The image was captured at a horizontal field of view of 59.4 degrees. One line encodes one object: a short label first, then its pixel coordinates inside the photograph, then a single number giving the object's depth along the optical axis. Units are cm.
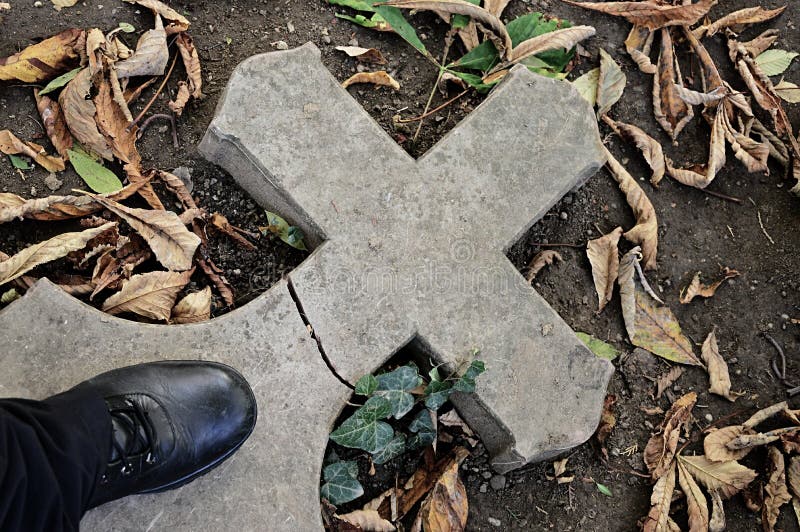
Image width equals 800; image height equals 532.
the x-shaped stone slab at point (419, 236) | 212
